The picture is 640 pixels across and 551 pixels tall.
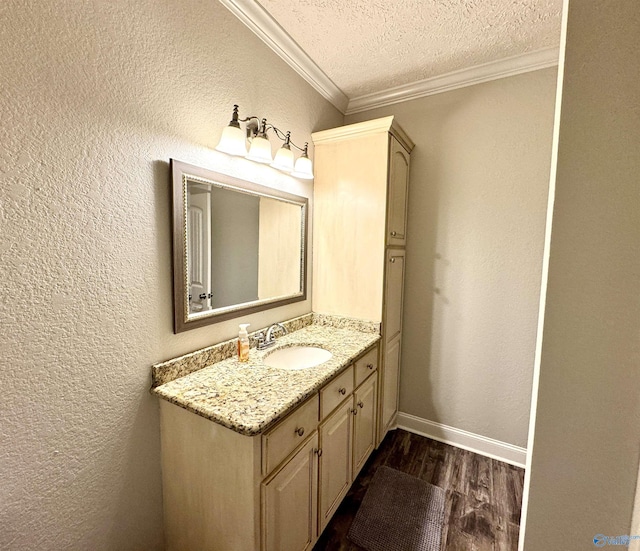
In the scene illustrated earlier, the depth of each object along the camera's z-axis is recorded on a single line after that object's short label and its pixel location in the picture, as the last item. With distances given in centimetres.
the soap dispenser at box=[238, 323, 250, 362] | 138
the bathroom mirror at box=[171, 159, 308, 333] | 121
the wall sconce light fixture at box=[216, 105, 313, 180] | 125
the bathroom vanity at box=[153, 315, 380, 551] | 96
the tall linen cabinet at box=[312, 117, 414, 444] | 181
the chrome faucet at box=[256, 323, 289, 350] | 156
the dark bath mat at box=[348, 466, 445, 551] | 139
